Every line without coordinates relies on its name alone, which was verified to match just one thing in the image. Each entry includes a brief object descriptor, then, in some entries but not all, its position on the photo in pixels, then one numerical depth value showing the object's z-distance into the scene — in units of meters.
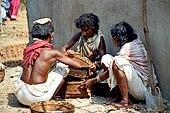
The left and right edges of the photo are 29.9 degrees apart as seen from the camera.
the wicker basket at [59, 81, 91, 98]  5.04
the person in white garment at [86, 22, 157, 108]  4.49
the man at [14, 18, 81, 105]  4.53
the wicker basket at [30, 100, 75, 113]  3.98
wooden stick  4.07
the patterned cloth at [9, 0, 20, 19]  17.86
